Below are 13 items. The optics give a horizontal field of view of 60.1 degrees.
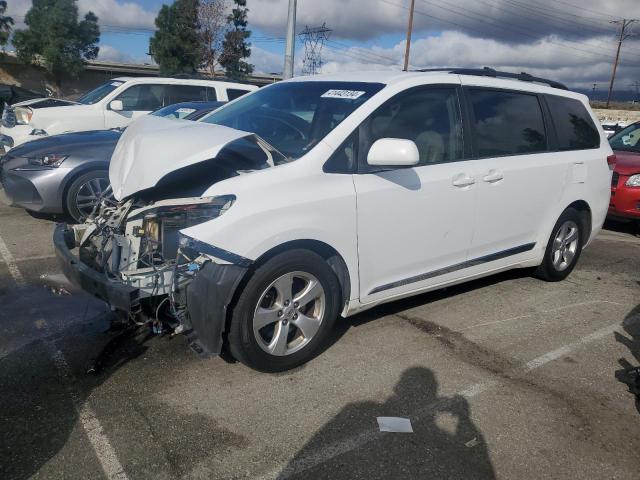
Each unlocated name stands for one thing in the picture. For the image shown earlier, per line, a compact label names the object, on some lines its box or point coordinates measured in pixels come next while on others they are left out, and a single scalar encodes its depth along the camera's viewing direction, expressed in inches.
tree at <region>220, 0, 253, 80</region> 1422.2
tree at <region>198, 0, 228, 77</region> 1325.0
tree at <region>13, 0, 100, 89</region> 1411.2
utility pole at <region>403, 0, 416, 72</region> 1202.0
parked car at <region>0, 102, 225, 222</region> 249.4
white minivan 125.0
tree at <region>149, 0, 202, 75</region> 1509.0
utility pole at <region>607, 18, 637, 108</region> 2095.2
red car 315.9
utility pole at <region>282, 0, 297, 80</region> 489.4
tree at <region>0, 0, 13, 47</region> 1475.1
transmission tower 1436.9
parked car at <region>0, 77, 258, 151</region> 343.9
